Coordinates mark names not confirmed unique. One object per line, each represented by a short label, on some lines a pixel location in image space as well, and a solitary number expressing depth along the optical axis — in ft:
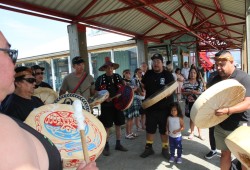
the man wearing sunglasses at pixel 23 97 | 6.93
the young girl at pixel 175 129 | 12.37
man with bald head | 1.98
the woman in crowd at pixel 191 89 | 15.03
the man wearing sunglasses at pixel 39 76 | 13.50
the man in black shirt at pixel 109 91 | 14.32
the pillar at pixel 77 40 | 18.86
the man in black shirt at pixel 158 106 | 13.25
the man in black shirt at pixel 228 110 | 7.97
